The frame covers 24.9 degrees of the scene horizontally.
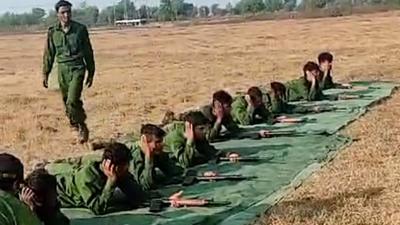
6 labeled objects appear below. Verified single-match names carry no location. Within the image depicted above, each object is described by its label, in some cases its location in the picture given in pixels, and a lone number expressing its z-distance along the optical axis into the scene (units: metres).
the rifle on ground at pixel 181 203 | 7.30
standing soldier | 10.74
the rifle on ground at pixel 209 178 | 8.38
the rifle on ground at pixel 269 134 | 11.11
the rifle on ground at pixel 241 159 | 9.56
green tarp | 7.08
